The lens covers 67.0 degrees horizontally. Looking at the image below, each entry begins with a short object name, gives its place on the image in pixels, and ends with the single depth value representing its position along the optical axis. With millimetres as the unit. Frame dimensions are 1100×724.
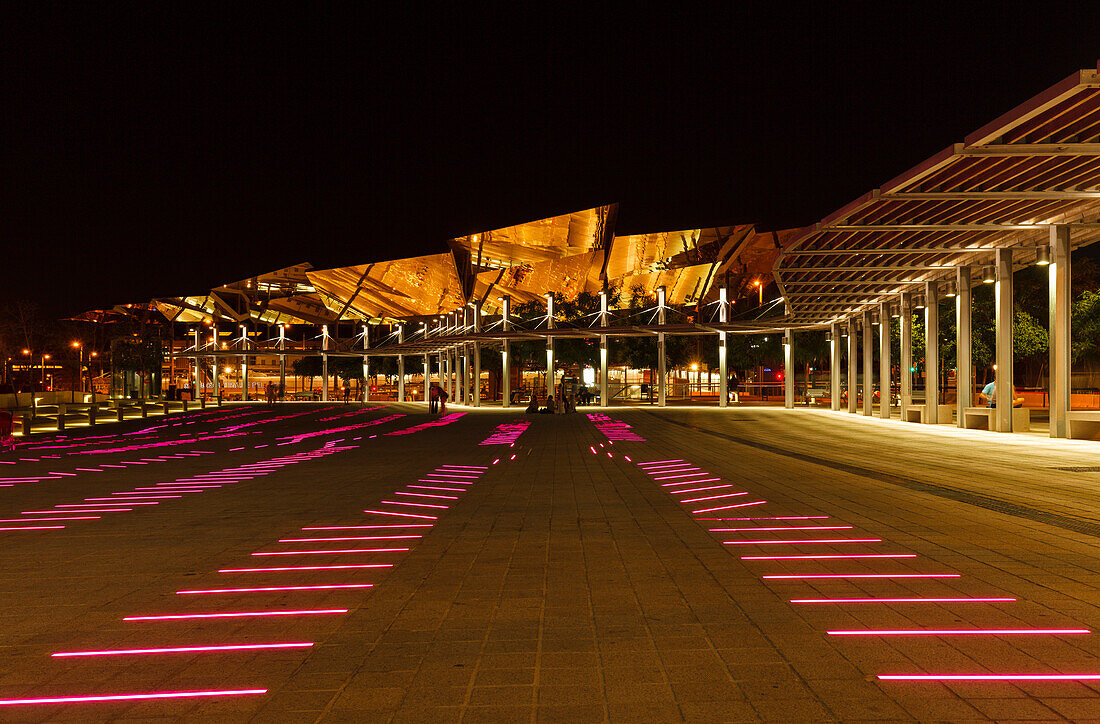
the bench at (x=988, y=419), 22203
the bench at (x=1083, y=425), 18806
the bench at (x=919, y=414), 26938
